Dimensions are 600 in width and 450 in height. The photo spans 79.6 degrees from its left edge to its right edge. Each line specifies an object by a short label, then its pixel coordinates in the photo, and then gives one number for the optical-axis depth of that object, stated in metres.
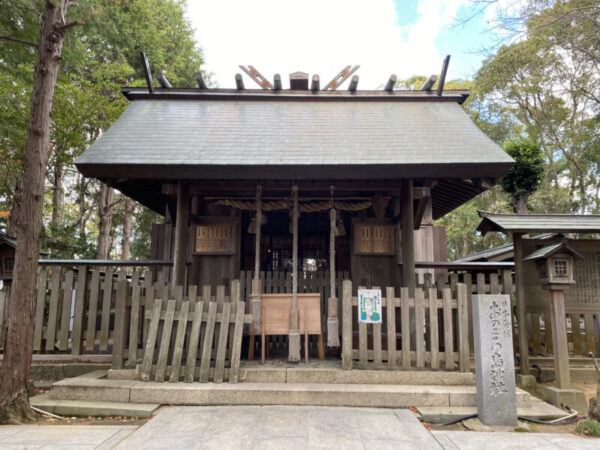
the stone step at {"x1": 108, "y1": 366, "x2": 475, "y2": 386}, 5.20
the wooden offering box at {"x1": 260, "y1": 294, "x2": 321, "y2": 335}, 5.89
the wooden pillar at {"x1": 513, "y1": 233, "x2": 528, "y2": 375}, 5.82
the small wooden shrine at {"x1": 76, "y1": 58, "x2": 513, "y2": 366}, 5.94
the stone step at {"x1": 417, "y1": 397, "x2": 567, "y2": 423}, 4.47
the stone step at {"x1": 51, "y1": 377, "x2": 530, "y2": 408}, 4.79
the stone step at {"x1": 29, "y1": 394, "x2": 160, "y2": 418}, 4.54
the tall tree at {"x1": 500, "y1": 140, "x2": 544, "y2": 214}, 14.17
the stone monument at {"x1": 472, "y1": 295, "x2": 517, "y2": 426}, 4.32
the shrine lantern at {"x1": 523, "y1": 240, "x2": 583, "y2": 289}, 5.28
